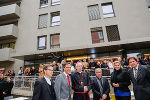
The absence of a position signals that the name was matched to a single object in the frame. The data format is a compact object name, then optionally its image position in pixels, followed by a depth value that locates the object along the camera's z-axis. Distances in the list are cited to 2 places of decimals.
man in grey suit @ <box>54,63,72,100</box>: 3.86
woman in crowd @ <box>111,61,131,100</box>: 4.14
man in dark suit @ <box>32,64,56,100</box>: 3.21
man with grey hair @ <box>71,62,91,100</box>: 4.24
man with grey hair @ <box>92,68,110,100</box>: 4.42
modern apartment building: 13.01
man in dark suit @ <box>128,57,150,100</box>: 3.63
